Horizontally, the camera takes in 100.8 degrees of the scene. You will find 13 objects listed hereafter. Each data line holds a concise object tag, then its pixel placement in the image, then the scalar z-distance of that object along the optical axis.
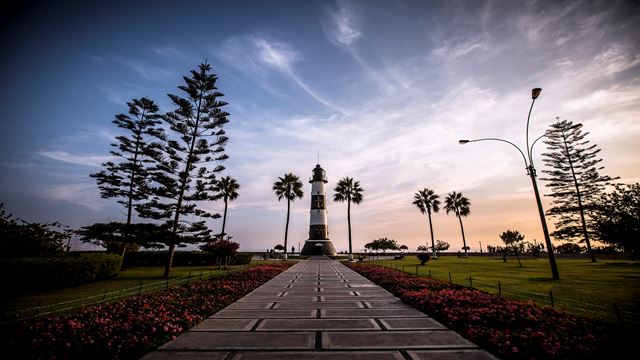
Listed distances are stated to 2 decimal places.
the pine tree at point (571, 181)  42.47
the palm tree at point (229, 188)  41.16
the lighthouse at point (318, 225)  54.06
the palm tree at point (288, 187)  50.00
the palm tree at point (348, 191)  48.91
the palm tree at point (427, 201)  52.47
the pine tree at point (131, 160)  27.09
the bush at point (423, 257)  31.50
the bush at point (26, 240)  17.34
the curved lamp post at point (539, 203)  17.25
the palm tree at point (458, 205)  55.15
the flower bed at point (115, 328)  5.48
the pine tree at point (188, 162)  22.66
